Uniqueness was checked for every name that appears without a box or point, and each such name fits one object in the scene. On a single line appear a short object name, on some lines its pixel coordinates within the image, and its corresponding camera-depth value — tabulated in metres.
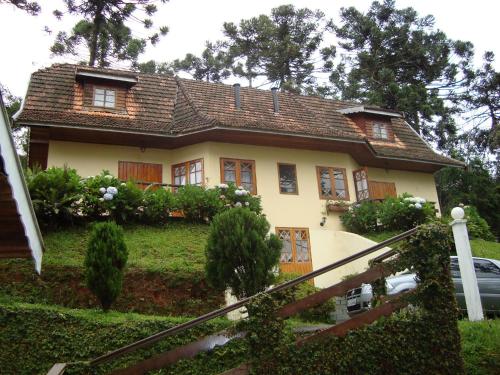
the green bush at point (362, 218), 18.00
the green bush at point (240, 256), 9.40
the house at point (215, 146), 16.91
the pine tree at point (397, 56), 32.31
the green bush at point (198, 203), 14.64
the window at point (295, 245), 16.98
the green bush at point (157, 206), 14.17
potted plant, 18.64
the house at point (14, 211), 3.36
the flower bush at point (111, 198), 13.44
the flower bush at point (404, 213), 17.55
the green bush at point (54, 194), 12.81
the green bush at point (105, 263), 9.17
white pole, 7.75
